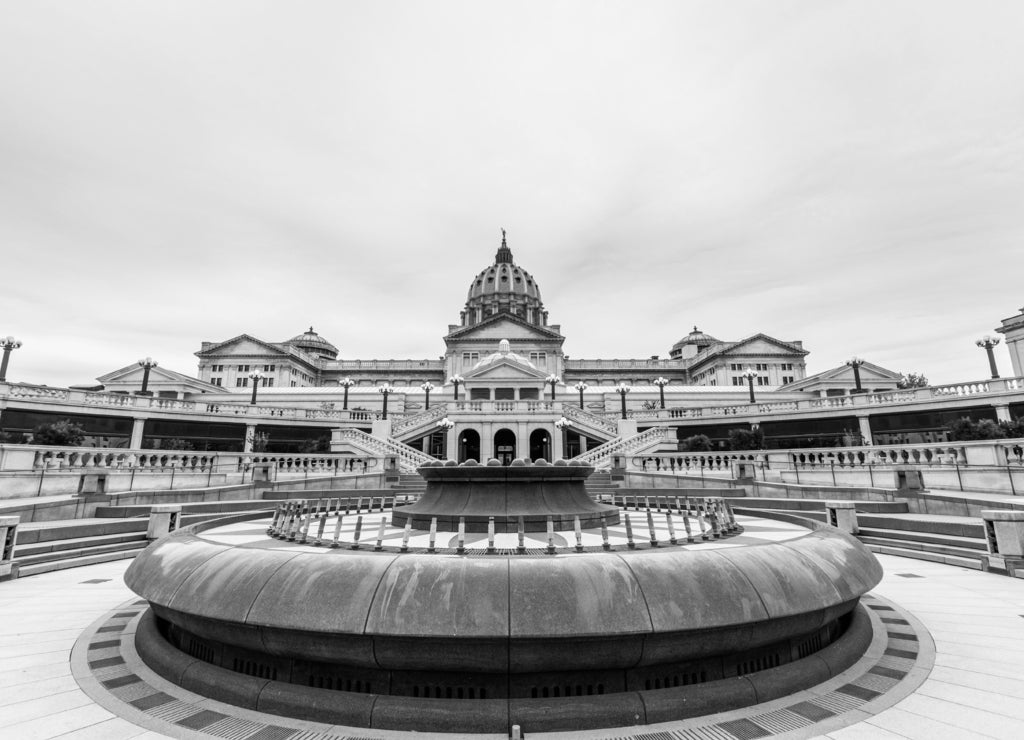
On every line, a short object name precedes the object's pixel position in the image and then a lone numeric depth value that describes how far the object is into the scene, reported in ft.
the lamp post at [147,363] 139.95
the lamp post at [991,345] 123.95
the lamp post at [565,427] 149.04
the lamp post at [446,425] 141.90
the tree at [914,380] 255.80
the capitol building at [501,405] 123.03
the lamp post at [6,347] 115.48
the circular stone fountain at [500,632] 14.17
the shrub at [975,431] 76.48
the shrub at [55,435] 81.61
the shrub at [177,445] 131.54
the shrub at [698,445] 110.22
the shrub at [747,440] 109.70
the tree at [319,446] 129.18
